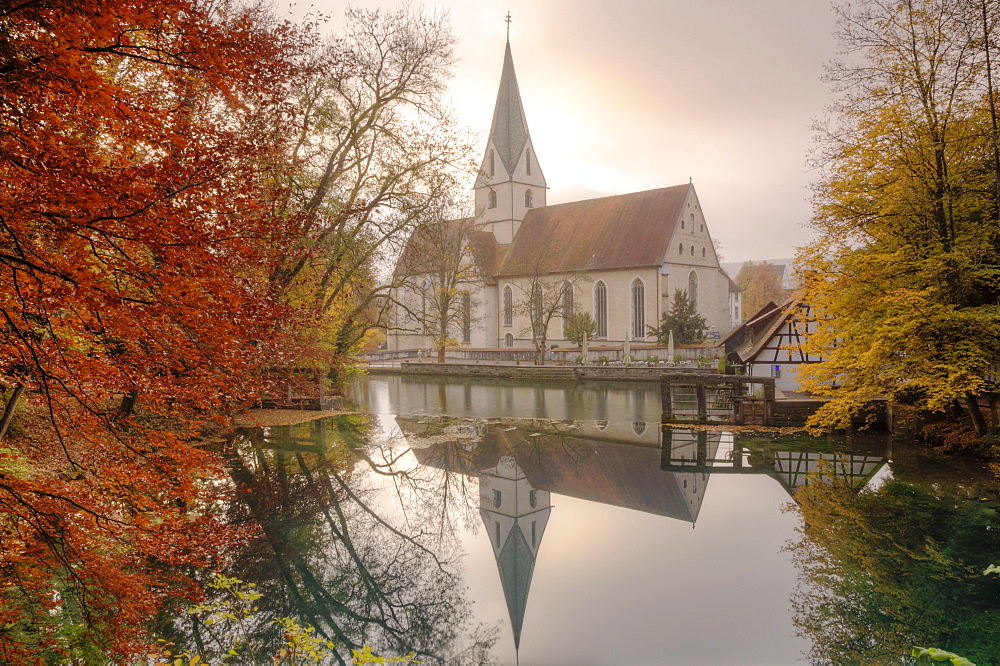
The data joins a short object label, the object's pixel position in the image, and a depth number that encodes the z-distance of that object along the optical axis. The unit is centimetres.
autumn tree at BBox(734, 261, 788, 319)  5659
